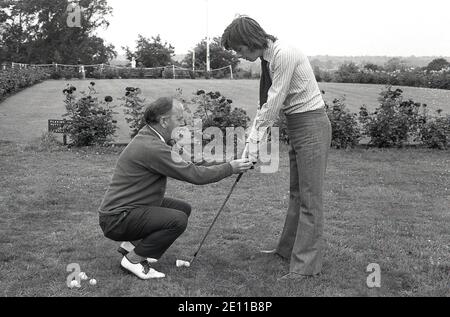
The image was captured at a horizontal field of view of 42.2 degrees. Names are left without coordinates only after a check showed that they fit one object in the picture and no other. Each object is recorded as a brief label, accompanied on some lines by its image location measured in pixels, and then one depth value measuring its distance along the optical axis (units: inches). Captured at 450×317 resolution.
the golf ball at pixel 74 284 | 160.1
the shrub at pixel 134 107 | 378.9
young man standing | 157.5
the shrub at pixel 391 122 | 388.8
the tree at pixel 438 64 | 1219.9
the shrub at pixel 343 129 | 380.8
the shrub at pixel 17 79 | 778.2
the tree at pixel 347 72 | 1131.3
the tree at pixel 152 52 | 1636.3
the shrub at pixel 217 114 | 384.2
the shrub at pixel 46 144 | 371.9
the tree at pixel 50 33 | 2062.0
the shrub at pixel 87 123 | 374.0
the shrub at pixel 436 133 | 391.2
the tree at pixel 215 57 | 1593.3
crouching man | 162.4
